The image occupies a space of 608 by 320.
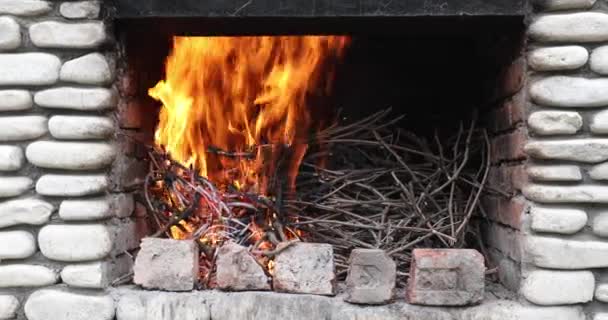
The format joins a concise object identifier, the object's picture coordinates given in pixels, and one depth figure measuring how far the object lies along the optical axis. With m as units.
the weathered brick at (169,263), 2.34
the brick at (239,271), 2.34
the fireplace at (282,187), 2.18
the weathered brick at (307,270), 2.30
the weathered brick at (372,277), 2.25
